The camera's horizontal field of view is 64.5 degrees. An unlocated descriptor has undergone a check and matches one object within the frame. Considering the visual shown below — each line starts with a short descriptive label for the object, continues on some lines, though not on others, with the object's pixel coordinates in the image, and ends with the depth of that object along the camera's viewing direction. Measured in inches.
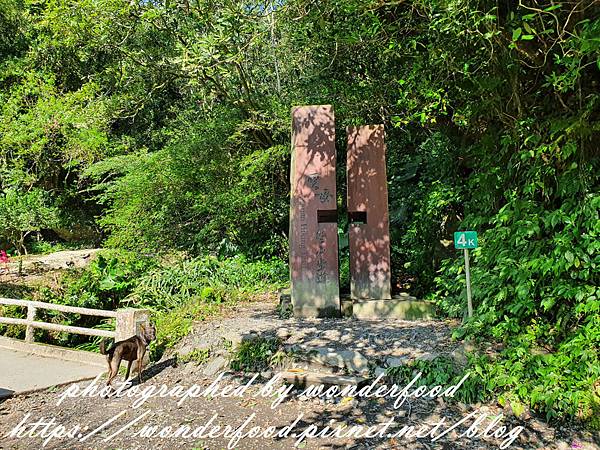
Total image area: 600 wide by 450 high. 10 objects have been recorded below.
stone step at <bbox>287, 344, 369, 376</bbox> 177.5
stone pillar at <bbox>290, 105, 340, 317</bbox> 248.1
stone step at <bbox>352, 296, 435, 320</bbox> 241.8
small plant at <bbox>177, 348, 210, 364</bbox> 208.5
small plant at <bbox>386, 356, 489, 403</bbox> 153.6
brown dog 195.8
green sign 187.6
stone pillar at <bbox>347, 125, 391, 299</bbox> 257.8
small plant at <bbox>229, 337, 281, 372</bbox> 191.8
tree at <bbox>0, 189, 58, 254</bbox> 484.7
